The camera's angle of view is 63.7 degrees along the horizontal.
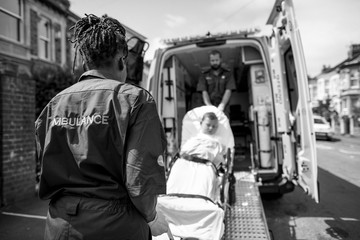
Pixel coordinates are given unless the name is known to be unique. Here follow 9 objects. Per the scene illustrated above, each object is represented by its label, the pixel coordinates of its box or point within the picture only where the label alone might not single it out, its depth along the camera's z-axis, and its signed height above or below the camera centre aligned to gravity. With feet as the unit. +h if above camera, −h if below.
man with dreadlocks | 4.14 -0.40
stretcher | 8.39 -2.27
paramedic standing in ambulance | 17.61 +2.71
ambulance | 11.28 +1.54
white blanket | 8.32 -2.66
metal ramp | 10.09 -3.52
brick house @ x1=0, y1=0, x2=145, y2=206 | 15.60 +8.86
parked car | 59.77 -1.80
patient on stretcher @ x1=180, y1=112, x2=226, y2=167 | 11.37 -0.87
